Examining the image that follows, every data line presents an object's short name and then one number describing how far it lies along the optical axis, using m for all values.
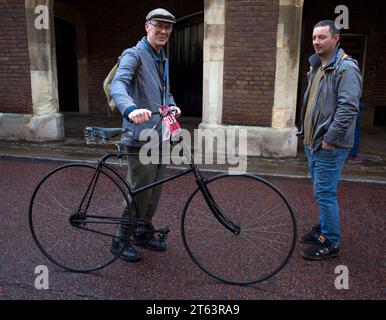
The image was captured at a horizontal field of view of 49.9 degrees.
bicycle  3.32
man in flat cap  3.21
